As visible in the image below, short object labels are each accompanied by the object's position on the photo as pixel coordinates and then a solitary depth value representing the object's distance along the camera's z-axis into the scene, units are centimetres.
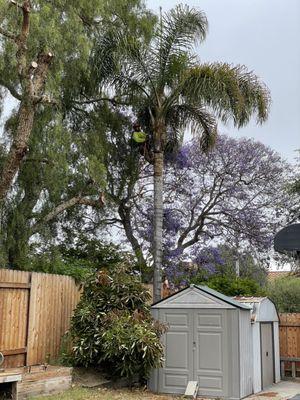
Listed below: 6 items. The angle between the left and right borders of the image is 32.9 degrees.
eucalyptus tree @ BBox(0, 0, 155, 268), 1004
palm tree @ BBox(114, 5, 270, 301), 1257
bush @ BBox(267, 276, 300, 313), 1386
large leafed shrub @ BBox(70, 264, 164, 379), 898
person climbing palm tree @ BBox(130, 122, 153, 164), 1362
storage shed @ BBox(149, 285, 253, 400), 926
